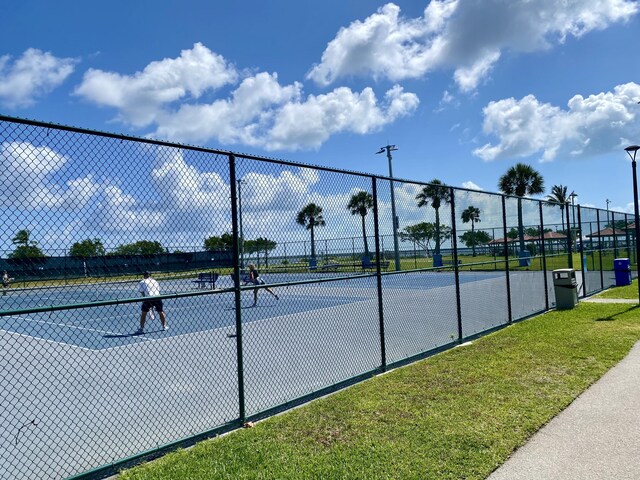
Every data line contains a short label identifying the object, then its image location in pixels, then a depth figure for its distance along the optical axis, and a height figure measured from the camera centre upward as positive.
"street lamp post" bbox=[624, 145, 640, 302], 11.95 +1.65
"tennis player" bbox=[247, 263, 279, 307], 6.49 -0.27
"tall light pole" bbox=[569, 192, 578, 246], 15.16 +1.01
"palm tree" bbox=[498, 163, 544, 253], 41.41 +6.04
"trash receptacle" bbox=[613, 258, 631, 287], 17.48 -1.08
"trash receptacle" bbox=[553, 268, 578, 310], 11.89 -1.14
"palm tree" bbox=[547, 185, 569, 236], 70.70 +8.45
